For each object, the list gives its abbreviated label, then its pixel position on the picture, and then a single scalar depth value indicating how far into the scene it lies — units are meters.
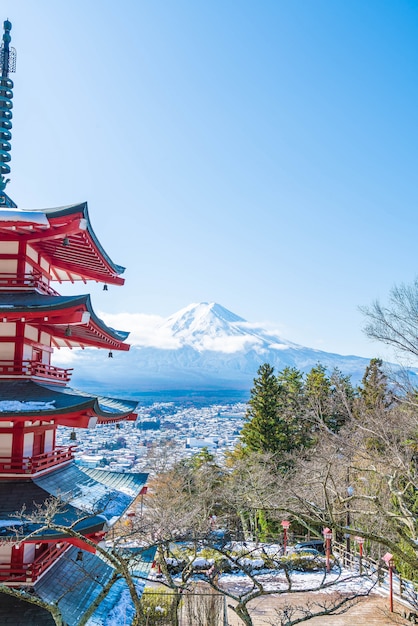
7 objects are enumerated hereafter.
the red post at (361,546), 17.74
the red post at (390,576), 14.72
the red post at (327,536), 17.86
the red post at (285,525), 20.05
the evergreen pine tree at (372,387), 28.92
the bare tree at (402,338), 14.09
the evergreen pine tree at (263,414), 30.11
